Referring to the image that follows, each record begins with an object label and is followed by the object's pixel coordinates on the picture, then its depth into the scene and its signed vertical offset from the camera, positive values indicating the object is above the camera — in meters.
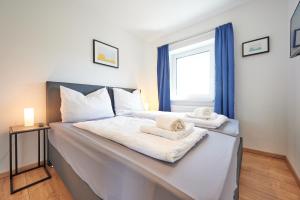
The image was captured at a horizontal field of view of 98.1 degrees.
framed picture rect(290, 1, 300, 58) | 1.25 +0.67
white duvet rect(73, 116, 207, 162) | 0.68 -0.28
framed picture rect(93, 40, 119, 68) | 2.33 +0.85
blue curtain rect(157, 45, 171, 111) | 2.99 +0.48
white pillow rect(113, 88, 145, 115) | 2.38 -0.07
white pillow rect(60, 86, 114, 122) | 1.68 -0.11
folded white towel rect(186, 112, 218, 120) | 1.57 -0.22
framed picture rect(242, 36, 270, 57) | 1.92 +0.80
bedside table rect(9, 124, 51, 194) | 1.27 -0.56
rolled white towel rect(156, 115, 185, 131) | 0.97 -0.19
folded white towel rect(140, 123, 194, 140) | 0.90 -0.25
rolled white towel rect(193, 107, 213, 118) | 1.62 -0.18
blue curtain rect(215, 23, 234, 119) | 2.13 +0.48
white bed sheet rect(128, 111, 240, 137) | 1.22 -0.31
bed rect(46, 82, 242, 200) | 0.49 -0.32
